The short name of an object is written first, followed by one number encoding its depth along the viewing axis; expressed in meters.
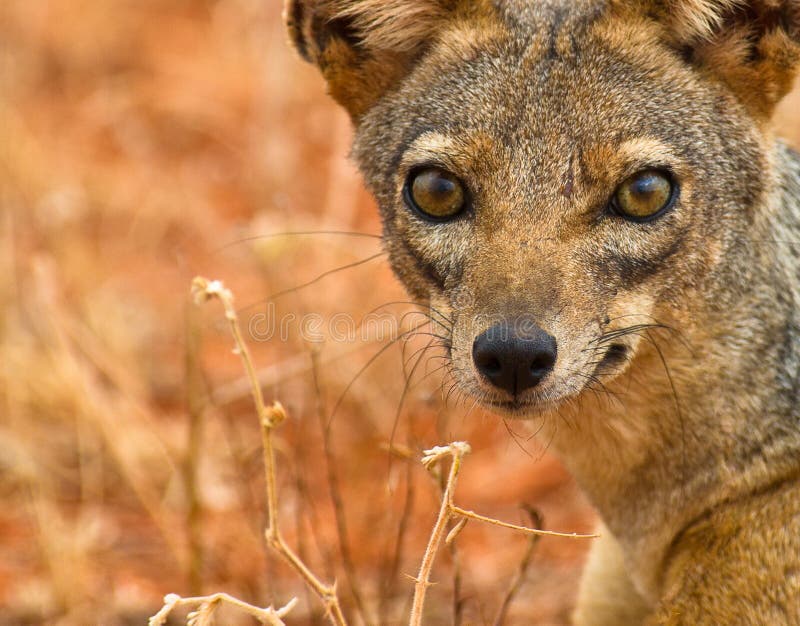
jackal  7.18
